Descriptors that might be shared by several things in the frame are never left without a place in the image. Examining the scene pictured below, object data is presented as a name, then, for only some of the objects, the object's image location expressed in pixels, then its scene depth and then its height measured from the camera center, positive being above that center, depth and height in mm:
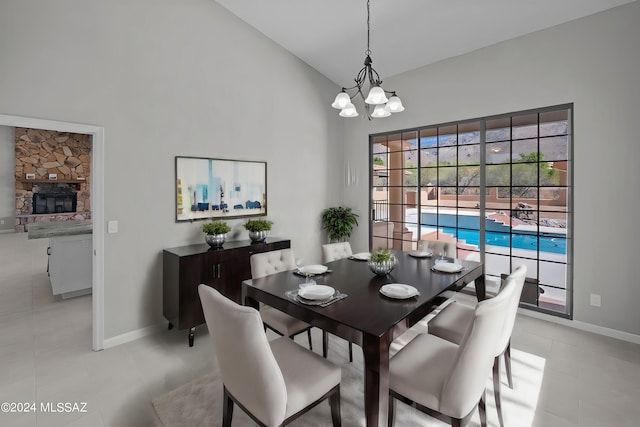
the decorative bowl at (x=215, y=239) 3387 -330
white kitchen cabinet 4141 -768
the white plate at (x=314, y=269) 2521 -504
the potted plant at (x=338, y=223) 5176 -219
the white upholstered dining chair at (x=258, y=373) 1379 -863
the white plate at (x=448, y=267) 2512 -482
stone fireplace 7910 +909
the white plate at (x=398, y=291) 1941 -533
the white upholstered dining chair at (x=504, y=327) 1922 -845
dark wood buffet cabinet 3027 -699
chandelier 2418 +929
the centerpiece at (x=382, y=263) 2426 -424
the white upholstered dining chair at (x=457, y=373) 1420 -884
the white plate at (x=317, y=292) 1900 -537
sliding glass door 3631 +251
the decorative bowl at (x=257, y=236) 3791 -326
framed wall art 3509 +275
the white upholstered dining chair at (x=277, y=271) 2395 -584
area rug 1977 -1367
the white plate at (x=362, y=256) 3049 -475
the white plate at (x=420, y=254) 3125 -455
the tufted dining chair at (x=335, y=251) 3320 -467
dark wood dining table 1491 -580
